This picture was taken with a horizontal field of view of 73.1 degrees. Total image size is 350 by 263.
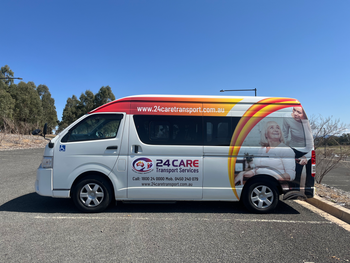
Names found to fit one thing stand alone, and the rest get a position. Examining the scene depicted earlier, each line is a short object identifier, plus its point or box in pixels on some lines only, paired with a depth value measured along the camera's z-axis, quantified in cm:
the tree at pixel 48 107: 6248
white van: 477
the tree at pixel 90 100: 4866
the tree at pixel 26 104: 4881
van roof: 493
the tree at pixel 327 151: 801
